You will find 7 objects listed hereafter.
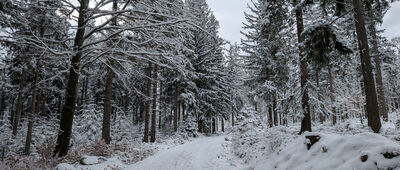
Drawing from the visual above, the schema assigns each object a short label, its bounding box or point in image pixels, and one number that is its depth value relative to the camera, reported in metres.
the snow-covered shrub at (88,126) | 20.45
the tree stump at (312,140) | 4.57
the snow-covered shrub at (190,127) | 20.33
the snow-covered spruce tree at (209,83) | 22.36
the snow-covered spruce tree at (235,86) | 27.05
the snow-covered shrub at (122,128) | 23.98
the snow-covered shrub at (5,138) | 17.79
